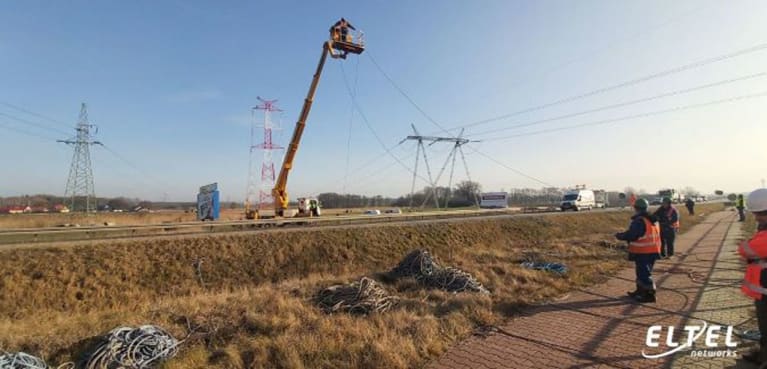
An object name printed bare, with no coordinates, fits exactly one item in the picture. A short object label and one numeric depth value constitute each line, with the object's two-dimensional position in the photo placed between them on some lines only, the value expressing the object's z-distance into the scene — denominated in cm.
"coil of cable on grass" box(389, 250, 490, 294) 790
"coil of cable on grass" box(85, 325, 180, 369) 479
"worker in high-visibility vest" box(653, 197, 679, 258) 1207
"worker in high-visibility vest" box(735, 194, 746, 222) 2540
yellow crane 2547
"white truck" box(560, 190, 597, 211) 4394
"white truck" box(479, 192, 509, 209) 5366
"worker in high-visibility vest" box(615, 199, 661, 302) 653
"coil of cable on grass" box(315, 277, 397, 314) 662
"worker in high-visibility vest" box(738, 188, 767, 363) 392
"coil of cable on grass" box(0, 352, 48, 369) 432
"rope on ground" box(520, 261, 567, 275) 936
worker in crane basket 2544
